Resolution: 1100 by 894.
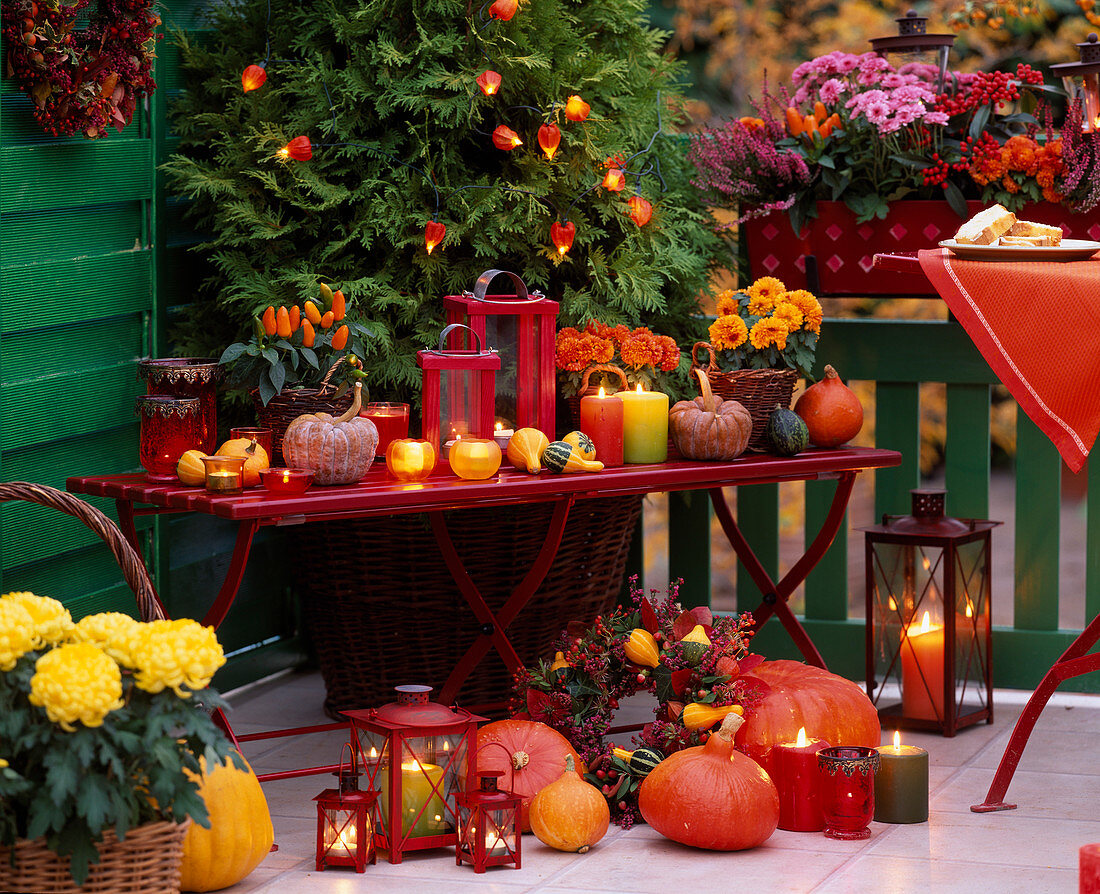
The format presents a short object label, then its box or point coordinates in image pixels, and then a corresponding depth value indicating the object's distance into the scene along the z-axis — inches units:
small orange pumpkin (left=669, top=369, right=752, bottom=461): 268.5
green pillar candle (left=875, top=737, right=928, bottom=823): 244.3
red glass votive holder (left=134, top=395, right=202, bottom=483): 246.3
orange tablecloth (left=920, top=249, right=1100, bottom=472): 224.7
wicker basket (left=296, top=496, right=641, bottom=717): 293.1
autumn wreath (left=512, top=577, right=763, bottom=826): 248.3
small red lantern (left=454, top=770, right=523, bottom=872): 226.2
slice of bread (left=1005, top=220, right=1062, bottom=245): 242.2
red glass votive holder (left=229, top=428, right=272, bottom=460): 249.6
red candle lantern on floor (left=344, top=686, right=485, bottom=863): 227.5
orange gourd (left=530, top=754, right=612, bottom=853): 232.2
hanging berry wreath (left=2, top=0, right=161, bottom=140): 245.0
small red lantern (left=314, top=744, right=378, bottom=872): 226.1
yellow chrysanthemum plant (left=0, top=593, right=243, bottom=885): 178.3
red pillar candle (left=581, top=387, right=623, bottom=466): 265.5
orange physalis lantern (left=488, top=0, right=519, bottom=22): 273.3
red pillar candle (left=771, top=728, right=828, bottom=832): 242.7
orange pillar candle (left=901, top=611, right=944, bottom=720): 300.2
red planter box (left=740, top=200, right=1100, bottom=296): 304.8
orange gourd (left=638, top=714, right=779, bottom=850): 229.7
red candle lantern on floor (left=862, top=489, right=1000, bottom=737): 298.5
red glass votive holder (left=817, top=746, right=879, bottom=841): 235.6
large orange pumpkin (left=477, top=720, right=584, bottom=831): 243.3
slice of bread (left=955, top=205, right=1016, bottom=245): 240.2
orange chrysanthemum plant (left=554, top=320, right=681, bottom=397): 276.6
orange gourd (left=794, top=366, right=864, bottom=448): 285.3
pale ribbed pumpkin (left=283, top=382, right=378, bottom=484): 238.3
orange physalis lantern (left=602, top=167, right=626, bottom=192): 284.7
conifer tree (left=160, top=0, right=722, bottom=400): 281.0
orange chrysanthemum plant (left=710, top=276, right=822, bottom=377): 281.3
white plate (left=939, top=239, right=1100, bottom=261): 237.3
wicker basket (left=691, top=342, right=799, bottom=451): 279.9
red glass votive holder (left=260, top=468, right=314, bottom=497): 233.5
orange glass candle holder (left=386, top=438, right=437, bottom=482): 247.6
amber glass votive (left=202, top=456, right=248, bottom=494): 232.9
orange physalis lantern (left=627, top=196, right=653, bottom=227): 290.8
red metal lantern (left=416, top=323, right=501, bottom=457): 255.1
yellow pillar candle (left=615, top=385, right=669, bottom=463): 267.9
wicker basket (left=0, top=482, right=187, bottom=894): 185.3
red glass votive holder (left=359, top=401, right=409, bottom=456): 263.1
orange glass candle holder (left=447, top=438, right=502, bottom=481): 248.0
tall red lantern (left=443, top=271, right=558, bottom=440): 268.9
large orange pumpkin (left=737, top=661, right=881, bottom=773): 252.3
